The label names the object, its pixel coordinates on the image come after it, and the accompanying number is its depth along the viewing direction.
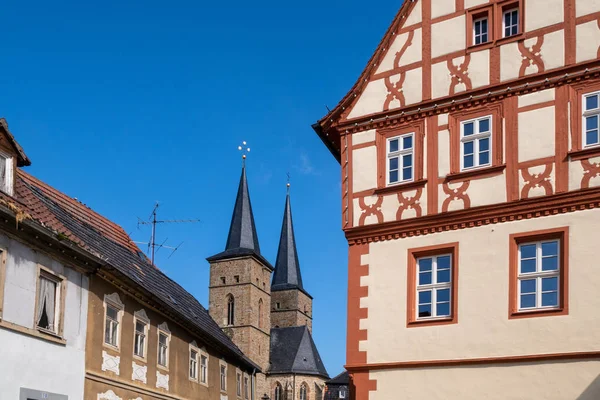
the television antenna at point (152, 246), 39.47
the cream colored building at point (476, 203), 15.46
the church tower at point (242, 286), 93.50
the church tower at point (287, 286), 108.44
